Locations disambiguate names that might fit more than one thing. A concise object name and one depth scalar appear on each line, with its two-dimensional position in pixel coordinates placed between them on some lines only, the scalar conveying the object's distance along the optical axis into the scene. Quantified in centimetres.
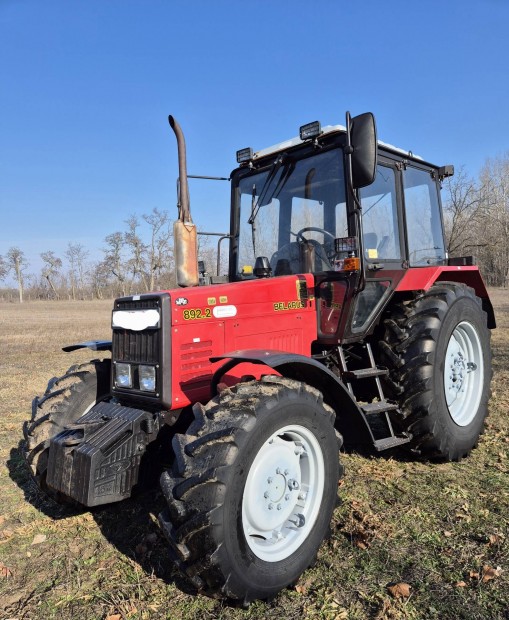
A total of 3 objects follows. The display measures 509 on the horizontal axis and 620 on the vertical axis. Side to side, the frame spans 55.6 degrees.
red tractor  239
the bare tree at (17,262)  6850
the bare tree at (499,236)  4009
